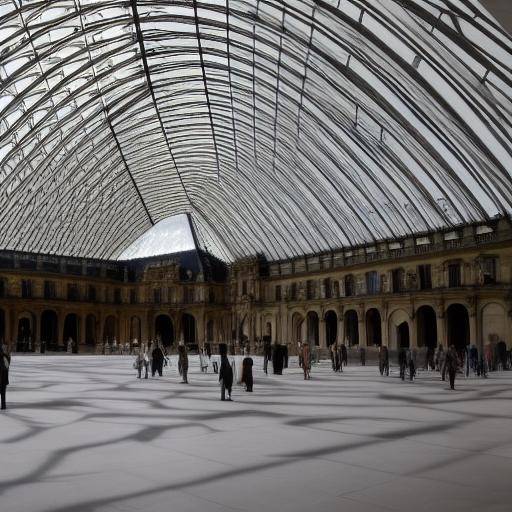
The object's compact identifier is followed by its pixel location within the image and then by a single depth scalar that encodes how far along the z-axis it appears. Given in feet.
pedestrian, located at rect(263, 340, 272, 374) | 112.24
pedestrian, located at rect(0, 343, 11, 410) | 57.21
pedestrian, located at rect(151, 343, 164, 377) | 104.83
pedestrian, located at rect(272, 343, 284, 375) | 110.63
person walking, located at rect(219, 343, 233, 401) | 65.05
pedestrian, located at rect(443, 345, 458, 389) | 78.51
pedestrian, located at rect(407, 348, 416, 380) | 94.12
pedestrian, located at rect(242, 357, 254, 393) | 76.59
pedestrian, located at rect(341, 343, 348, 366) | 132.73
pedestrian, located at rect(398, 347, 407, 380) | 96.73
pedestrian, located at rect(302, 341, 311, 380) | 98.32
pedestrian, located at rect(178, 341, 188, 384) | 89.61
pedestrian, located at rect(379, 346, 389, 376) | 108.06
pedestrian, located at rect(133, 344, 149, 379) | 101.00
